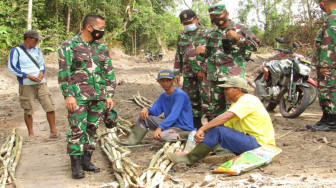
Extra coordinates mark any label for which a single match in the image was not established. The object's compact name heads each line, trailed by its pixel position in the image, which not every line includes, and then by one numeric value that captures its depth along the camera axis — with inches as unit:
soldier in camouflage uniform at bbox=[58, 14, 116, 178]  144.2
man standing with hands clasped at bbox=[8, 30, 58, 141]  219.0
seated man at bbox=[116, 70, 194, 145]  181.5
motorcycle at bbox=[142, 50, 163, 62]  981.9
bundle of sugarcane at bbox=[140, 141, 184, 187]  127.6
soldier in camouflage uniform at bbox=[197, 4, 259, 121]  182.9
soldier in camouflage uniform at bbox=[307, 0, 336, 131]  188.4
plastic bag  134.6
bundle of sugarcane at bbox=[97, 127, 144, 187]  130.9
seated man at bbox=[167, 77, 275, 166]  144.1
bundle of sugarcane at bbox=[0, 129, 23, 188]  144.6
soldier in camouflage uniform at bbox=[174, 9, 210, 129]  209.0
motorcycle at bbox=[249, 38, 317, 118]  244.1
